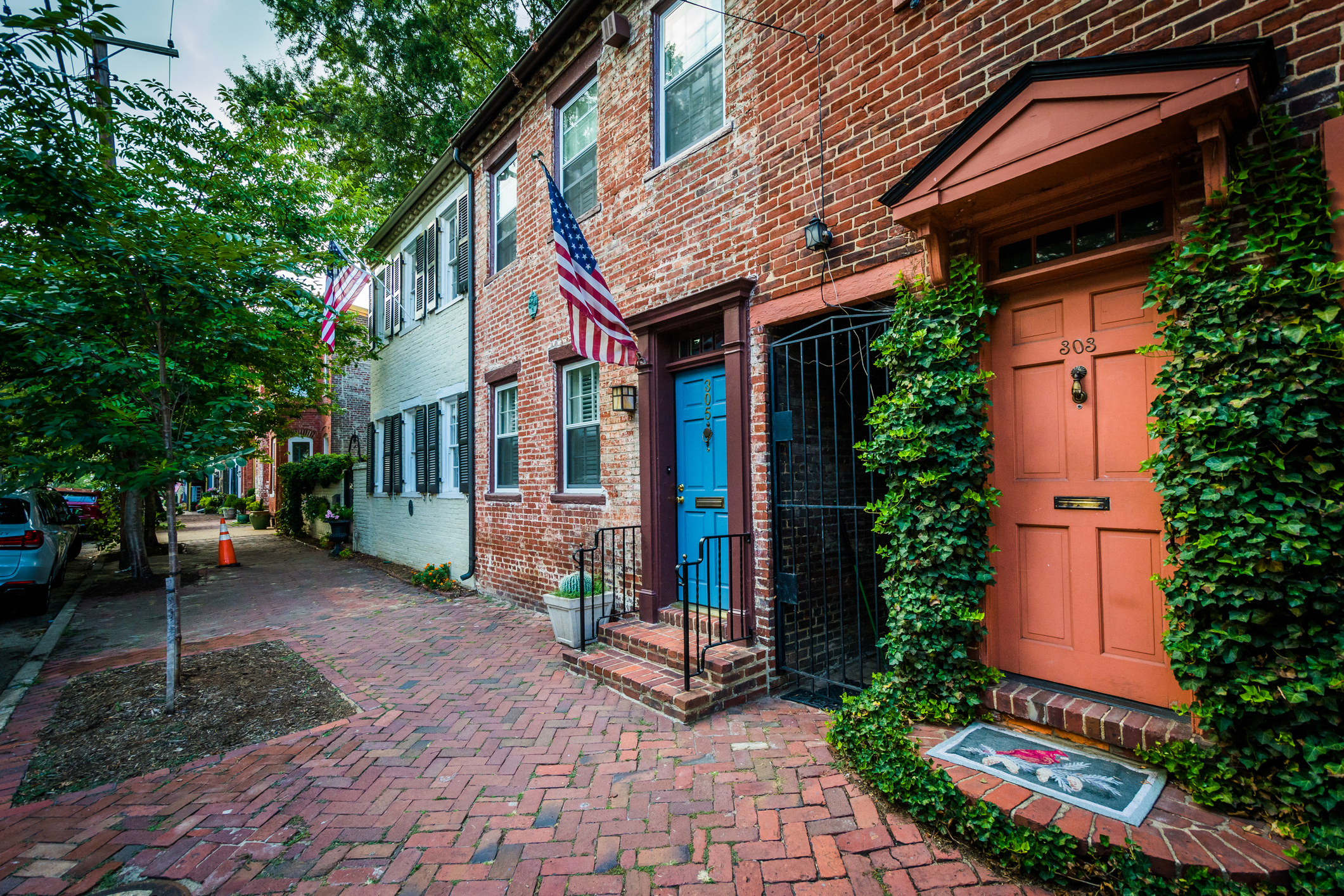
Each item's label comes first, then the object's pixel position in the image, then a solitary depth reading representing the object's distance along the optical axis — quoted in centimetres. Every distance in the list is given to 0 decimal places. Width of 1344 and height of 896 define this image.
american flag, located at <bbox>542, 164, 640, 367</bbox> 489
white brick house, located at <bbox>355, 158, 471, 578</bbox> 977
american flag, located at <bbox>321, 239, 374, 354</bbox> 1022
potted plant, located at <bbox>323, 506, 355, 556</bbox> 1449
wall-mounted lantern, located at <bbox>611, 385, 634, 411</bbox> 578
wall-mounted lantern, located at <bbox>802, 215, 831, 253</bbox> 406
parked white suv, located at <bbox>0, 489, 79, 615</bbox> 746
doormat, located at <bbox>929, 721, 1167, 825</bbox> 248
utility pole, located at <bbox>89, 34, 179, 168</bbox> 832
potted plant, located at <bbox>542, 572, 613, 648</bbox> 554
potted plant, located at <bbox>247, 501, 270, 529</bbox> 2255
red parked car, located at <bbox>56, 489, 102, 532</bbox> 1723
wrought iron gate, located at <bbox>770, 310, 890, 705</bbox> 436
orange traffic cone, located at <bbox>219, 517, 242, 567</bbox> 1262
